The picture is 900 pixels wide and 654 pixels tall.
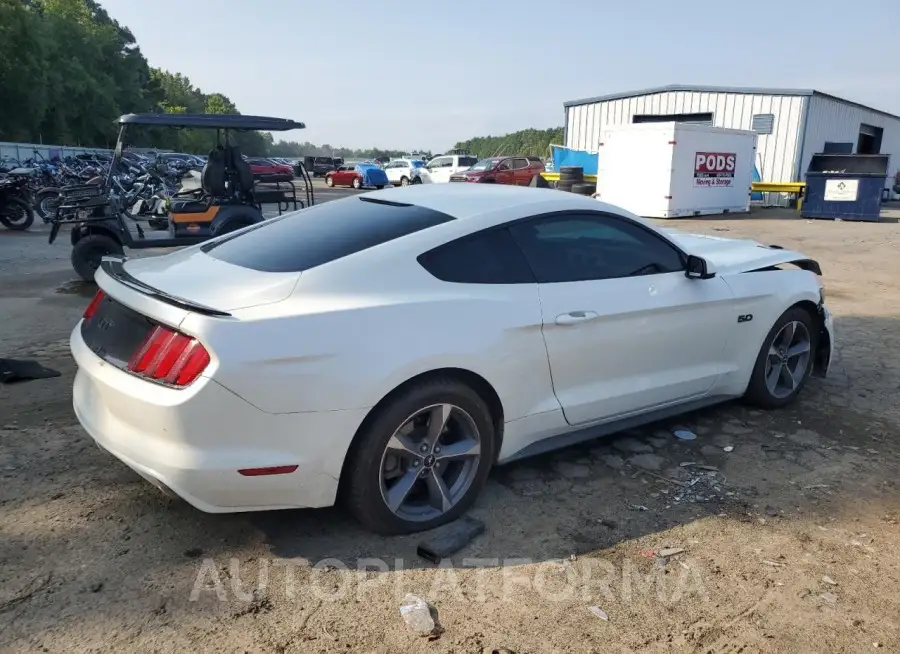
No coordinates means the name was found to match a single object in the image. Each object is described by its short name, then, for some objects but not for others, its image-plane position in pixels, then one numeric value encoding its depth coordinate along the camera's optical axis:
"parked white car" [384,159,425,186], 32.03
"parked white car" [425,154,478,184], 30.45
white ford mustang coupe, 2.56
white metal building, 24.28
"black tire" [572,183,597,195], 22.81
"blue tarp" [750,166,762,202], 24.56
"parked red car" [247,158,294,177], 29.83
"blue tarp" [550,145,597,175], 27.33
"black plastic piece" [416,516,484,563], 2.86
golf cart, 8.66
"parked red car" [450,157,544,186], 27.08
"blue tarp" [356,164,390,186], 33.03
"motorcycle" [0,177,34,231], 13.76
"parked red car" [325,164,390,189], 33.16
